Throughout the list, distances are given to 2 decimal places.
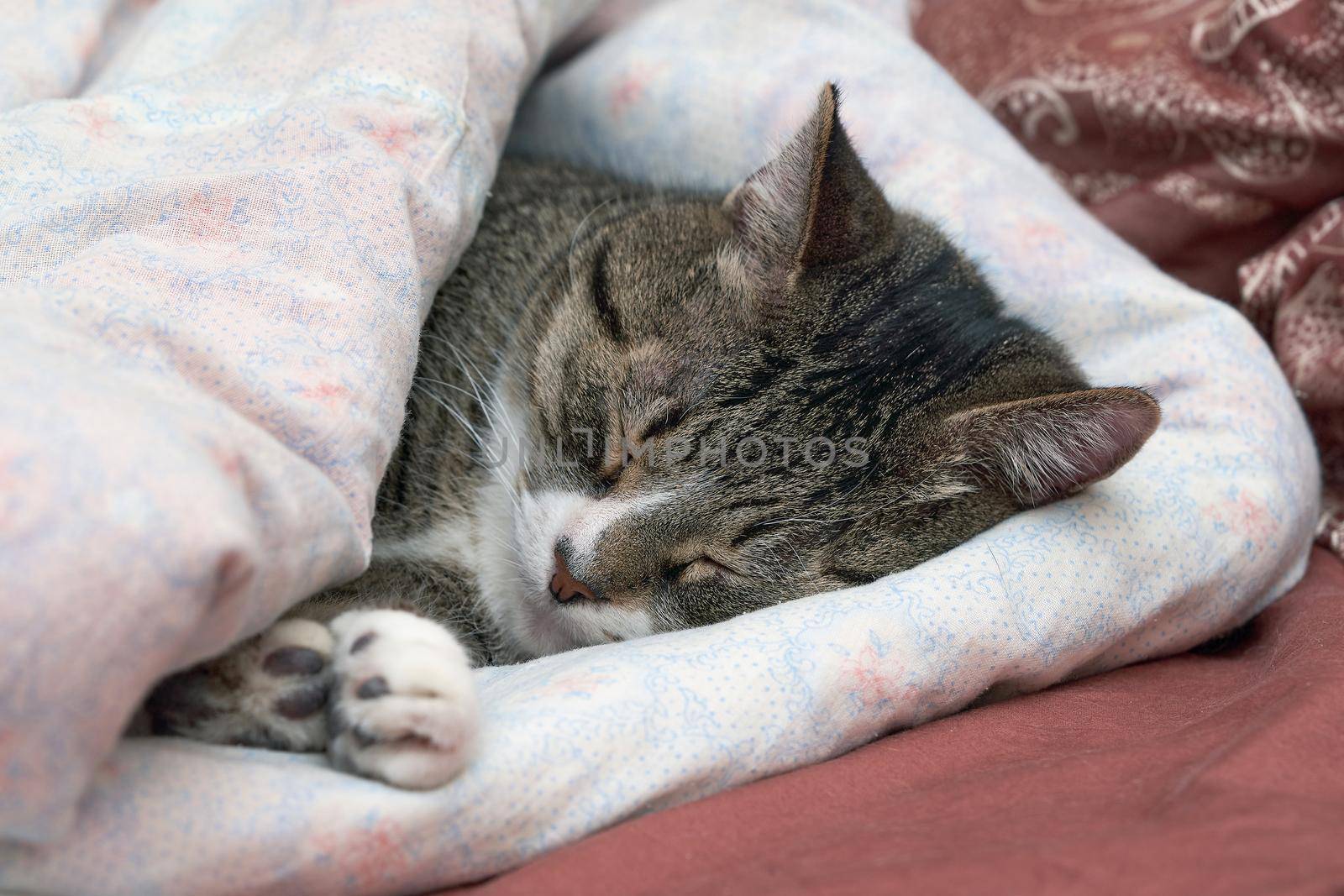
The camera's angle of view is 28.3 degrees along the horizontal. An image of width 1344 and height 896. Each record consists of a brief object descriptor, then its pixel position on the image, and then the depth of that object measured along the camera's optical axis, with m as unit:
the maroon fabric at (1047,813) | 0.67
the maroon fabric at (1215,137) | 0.89
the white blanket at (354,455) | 0.65
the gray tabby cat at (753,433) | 0.77
